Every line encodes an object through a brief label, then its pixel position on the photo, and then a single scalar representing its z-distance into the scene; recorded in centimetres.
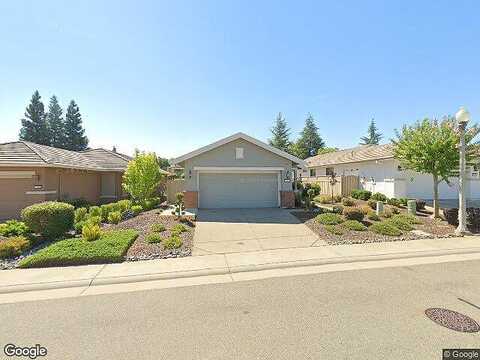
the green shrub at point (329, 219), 1130
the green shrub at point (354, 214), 1169
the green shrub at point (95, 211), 1243
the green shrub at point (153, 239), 888
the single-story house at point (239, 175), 1570
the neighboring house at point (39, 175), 1347
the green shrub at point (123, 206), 1427
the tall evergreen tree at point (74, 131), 6059
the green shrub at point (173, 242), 840
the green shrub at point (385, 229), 1000
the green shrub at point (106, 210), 1293
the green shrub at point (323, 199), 1939
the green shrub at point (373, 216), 1221
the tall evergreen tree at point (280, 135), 5262
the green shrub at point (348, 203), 1682
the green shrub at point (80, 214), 1170
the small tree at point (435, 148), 1188
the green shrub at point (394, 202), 1647
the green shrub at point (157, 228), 1037
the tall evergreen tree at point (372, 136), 6900
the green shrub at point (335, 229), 998
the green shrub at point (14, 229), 944
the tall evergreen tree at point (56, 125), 5938
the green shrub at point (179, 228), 1017
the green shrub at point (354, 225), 1044
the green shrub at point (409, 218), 1192
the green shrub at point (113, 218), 1207
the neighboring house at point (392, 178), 1822
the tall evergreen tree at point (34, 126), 5638
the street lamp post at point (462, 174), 1002
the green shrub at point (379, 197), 1781
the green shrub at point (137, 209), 1477
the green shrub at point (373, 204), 1569
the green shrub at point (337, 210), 1332
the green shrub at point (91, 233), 877
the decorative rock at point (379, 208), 1355
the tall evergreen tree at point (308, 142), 5538
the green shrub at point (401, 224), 1086
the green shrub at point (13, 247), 772
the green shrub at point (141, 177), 1678
